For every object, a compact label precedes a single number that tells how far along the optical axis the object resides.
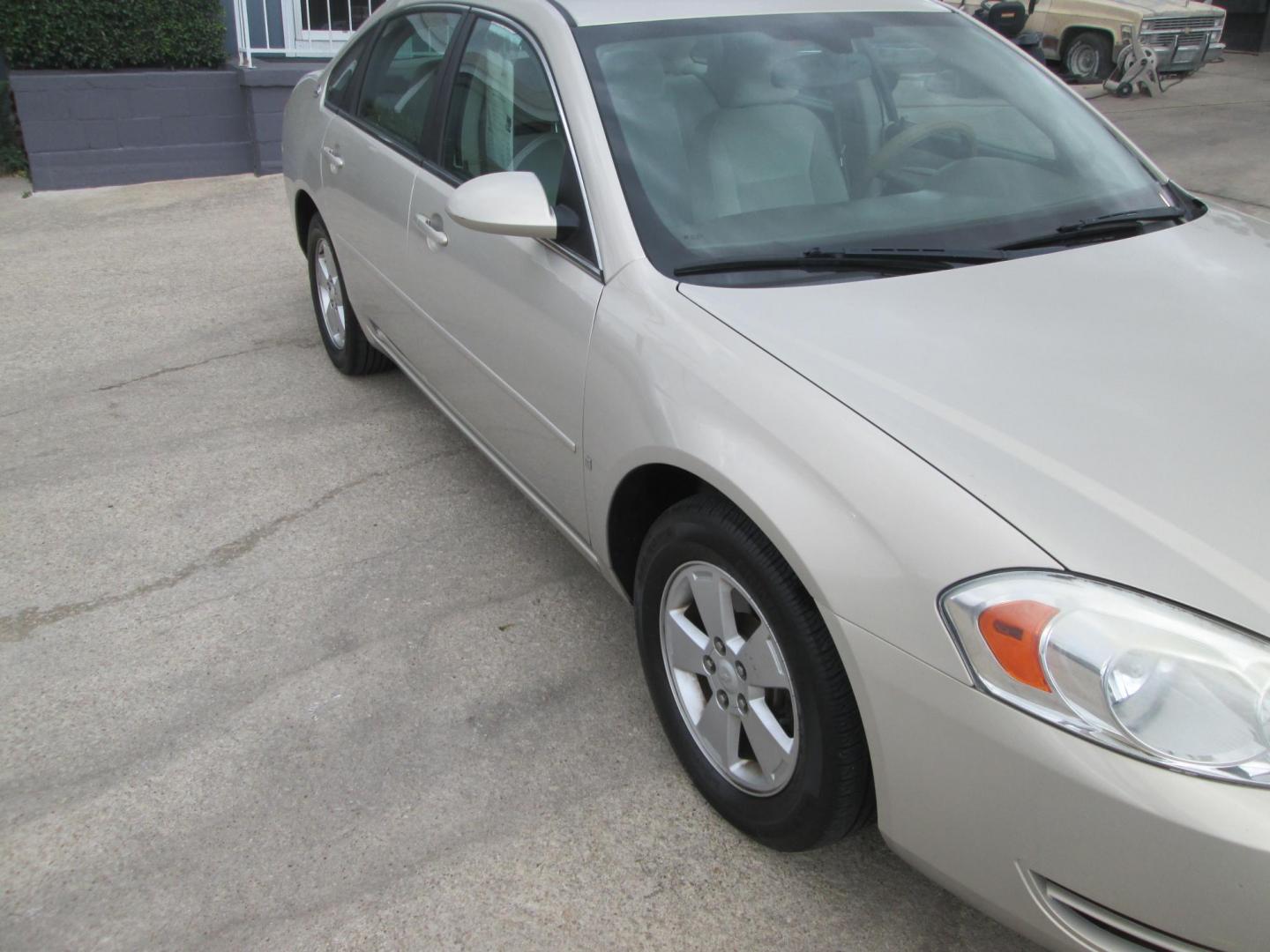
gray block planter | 8.03
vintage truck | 12.84
